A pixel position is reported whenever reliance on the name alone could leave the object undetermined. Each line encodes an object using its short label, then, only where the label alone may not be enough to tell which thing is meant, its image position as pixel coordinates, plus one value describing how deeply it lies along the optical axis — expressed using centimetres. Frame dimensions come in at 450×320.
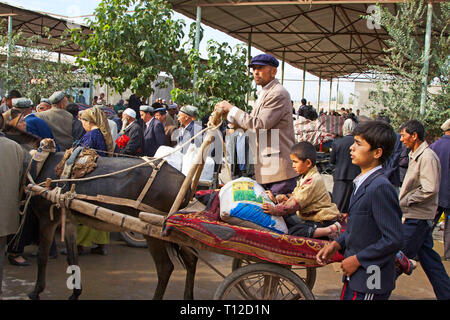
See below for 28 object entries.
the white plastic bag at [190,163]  533
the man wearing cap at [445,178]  537
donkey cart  287
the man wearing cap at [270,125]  347
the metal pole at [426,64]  795
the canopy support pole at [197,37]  902
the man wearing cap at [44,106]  725
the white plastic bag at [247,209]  317
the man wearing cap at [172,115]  989
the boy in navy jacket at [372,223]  242
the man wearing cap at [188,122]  686
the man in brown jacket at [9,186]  341
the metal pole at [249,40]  1402
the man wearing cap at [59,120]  606
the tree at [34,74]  1102
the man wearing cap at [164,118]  823
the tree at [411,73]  802
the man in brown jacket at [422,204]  410
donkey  386
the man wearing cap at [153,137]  745
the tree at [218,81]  802
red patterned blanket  286
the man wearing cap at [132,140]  695
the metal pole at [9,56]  1110
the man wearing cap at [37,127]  540
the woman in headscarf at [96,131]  513
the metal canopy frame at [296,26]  1108
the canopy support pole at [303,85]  2406
